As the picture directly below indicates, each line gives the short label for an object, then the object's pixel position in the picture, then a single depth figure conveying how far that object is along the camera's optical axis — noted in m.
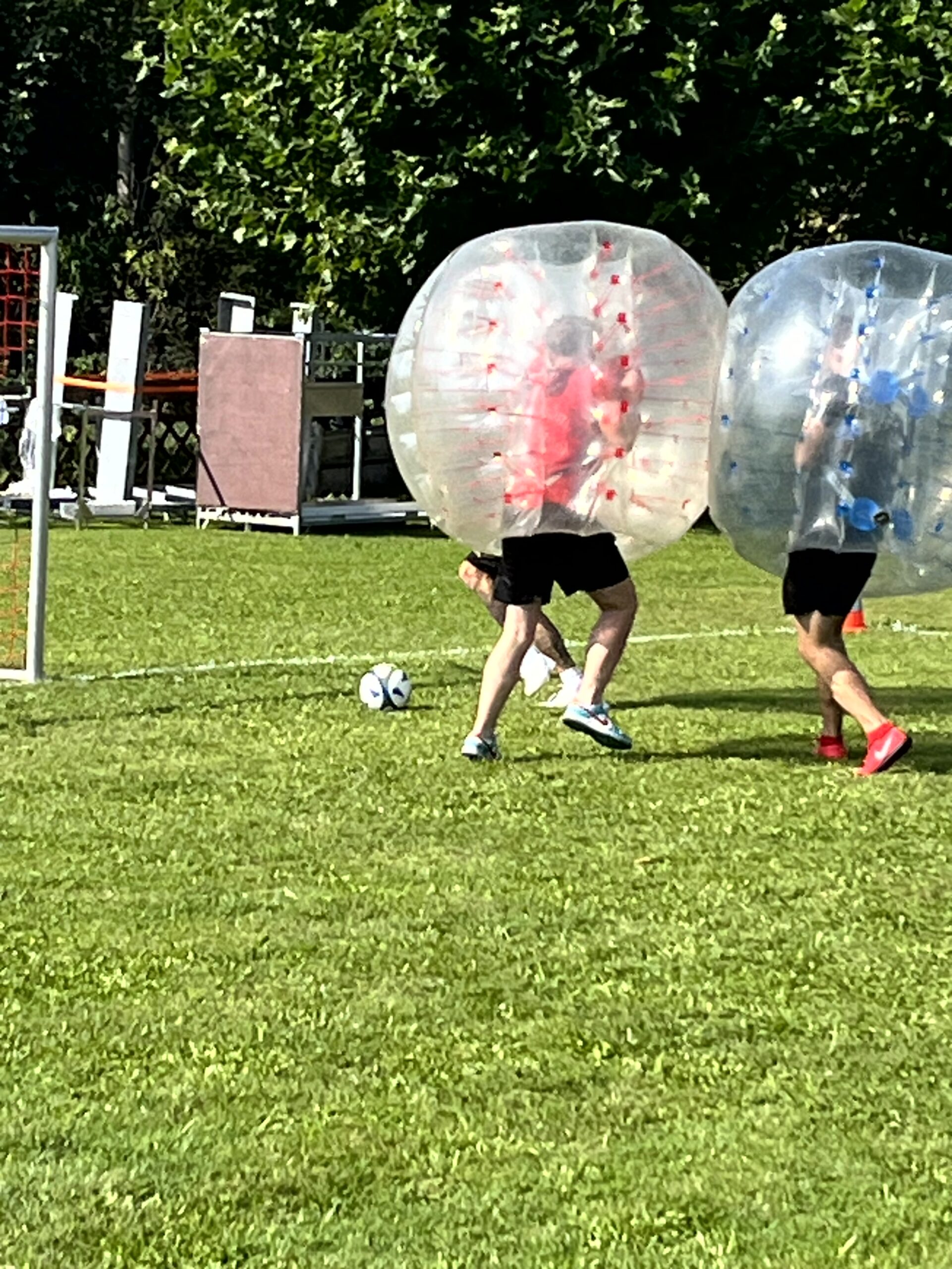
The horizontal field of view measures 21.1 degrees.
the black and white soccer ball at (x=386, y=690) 11.95
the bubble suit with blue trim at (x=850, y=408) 9.87
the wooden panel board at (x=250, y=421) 23.98
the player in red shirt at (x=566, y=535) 10.19
